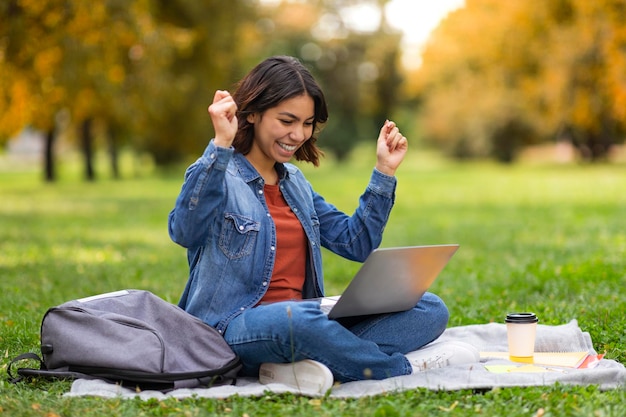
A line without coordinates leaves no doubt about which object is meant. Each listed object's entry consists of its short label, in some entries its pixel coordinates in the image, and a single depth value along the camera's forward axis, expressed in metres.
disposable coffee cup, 4.04
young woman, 3.58
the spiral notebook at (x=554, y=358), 4.02
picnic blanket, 3.52
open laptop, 3.55
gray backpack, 3.58
